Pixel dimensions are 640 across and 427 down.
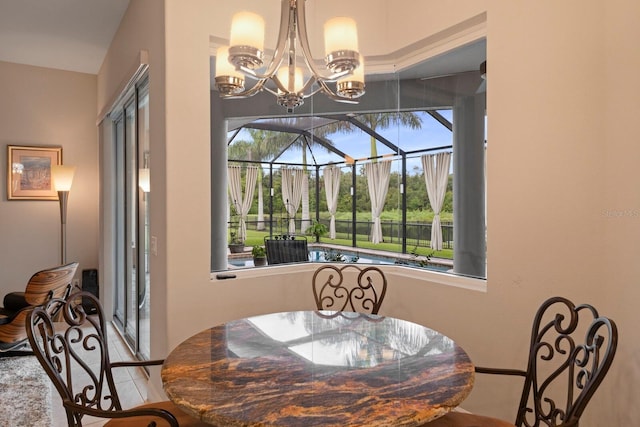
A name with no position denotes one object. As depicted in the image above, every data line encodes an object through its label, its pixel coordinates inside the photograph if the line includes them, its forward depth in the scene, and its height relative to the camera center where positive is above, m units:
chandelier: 1.54 +0.65
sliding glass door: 3.17 -0.07
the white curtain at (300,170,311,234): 3.12 +0.05
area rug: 2.48 -1.34
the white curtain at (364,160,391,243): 3.09 +0.16
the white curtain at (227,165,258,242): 2.80 +0.14
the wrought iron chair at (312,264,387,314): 2.91 -0.59
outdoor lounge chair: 2.95 -0.31
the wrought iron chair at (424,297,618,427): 1.21 -0.64
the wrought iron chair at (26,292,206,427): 1.25 -0.60
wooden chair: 3.10 -0.73
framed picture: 4.61 +0.48
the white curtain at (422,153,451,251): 2.81 +0.19
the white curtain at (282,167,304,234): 3.06 +0.14
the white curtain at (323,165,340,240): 3.13 +0.16
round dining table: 1.08 -0.57
